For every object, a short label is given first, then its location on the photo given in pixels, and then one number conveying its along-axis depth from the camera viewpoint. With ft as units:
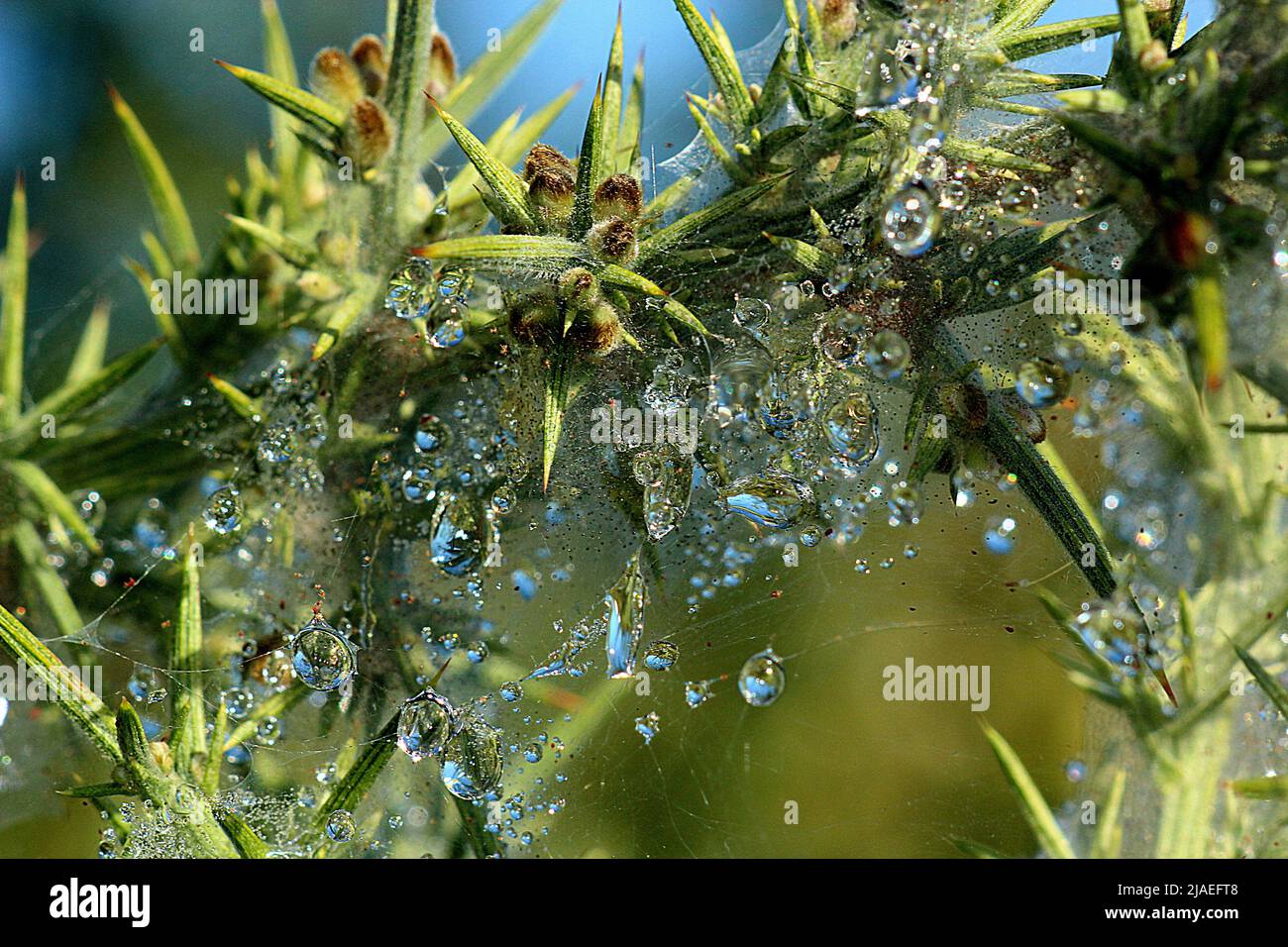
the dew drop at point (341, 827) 0.55
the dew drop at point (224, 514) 0.56
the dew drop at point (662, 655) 0.55
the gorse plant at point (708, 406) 0.51
